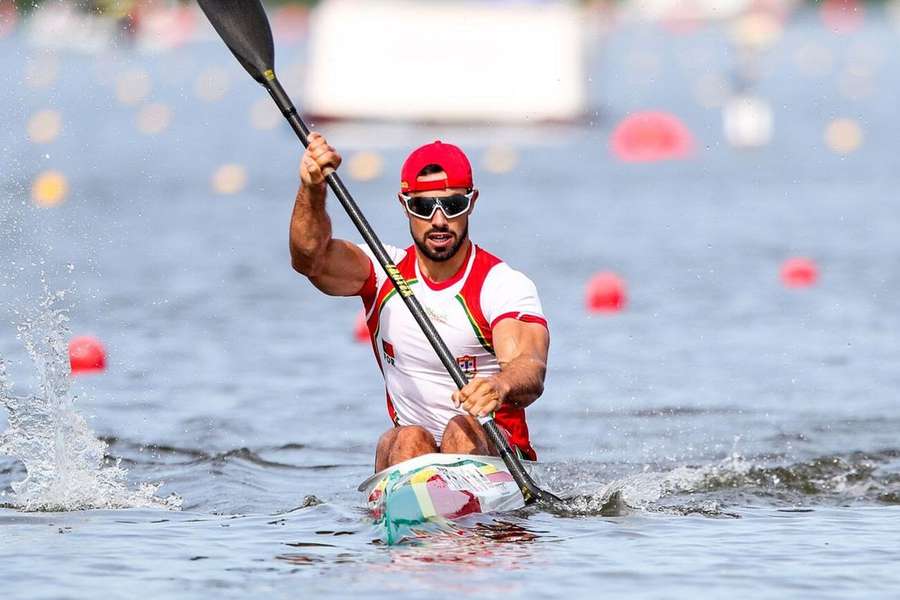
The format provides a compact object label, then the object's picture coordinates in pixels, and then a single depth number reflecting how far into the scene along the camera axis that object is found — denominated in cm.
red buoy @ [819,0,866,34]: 9919
